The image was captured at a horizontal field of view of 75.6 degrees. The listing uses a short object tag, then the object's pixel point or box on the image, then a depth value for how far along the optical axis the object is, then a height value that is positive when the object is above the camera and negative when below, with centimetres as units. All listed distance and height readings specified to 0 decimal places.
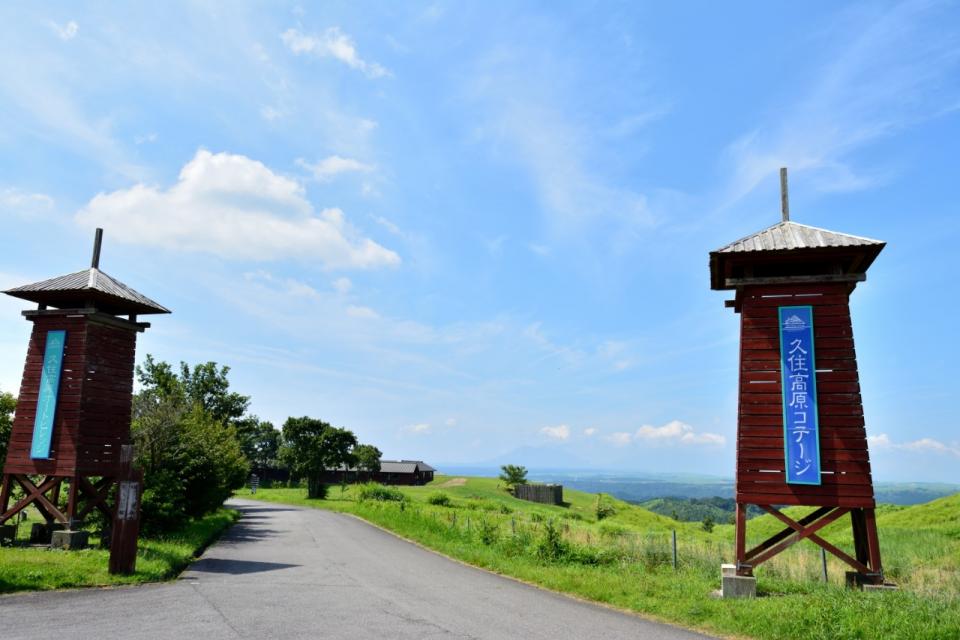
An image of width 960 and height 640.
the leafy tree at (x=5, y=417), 2366 +26
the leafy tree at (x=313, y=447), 5753 -121
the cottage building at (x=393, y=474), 8131 -505
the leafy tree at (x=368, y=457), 7659 -258
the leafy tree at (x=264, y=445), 10010 -221
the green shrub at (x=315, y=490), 5728 -507
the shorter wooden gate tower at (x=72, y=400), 1675 +72
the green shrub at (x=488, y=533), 2103 -317
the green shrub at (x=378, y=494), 4725 -440
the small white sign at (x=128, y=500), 1361 -159
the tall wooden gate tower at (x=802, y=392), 1254 +123
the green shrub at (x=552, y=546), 1723 -288
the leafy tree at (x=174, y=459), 1920 -100
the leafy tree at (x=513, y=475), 7612 -409
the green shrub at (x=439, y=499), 5058 -497
